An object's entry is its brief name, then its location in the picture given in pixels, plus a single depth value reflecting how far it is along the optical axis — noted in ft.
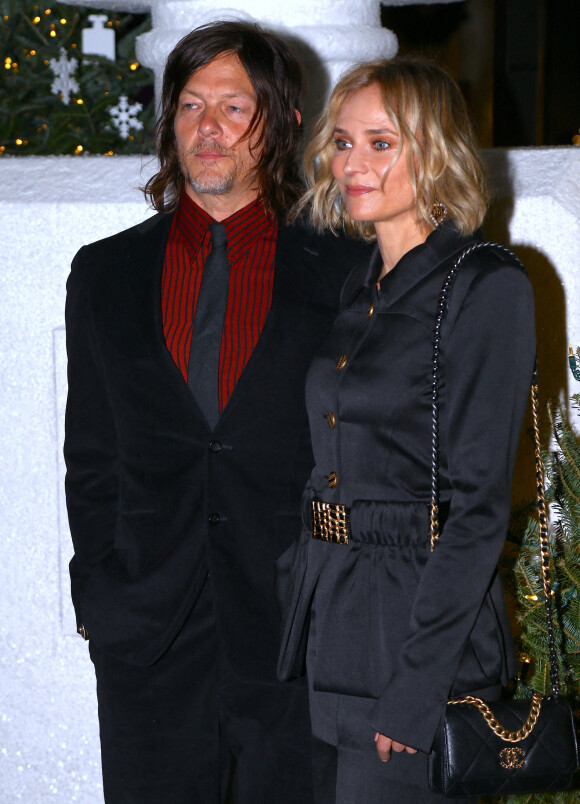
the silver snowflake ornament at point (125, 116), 14.64
